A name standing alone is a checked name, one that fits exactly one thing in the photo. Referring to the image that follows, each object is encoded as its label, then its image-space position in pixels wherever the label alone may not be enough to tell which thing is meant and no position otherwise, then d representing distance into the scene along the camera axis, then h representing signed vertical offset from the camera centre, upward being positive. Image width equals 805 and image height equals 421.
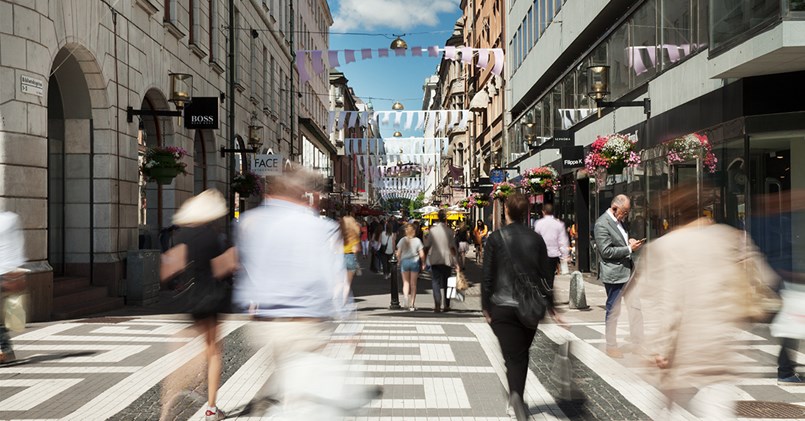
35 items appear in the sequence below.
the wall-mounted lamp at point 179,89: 17.17 +2.87
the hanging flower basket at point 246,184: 24.98 +1.16
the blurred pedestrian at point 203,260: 6.12 -0.30
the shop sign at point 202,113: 19.27 +2.60
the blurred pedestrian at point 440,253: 13.82 -0.59
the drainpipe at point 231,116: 25.06 +3.35
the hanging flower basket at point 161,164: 16.42 +1.18
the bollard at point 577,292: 14.44 -1.35
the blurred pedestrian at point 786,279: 6.13 -0.50
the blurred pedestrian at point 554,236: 14.00 -0.32
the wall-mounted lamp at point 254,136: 25.38 +2.68
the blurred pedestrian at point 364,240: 32.75 -0.85
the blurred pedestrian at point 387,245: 23.39 -0.76
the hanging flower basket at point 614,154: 15.98 +1.28
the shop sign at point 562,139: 23.02 +2.29
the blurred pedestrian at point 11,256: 8.03 -0.34
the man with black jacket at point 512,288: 5.77 -0.51
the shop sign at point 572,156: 22.64 +1.76
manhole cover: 6.61 -1.65
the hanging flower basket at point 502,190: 29.66 +1.09
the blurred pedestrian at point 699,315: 4.27 -0.54
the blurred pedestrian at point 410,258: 14.77 -0.72
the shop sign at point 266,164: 24.62 +1.75
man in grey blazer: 9.35 -0.43
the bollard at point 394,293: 14.99 -1.39
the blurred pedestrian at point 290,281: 4.74 -0.37
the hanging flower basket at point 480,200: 38.97 +0.92
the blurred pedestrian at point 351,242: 14.51 -0.41
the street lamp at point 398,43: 25.26 +5.69
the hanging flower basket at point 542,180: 26.06 +1.26
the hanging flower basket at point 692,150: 13.44 +1.17
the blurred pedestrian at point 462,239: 26.16 -0.67
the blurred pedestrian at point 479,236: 30.52 -0.69
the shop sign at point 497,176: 32.62 +1.74
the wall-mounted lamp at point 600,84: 17.53 +2.95
